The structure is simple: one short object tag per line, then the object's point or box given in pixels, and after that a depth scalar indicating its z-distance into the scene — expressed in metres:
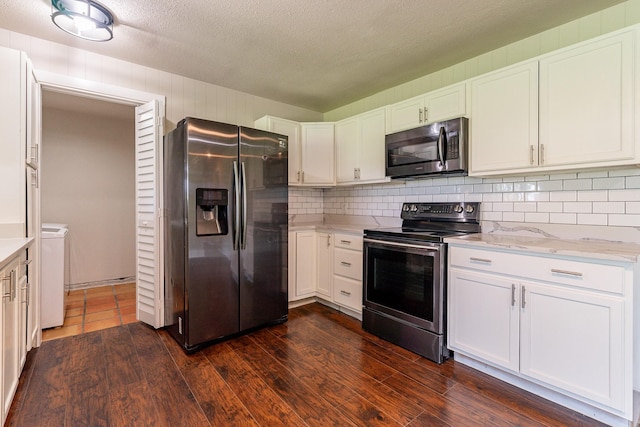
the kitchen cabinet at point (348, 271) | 2.95
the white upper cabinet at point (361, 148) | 3.04
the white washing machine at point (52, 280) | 2.74
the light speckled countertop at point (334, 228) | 3.01
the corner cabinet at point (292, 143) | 3.41
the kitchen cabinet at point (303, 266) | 3.31
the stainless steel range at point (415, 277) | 2.21
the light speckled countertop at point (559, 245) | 1.55
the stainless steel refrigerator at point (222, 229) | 2.34
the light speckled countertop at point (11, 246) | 1.44
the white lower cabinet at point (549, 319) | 1.54
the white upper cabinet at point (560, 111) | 1.71
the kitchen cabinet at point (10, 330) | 1.46
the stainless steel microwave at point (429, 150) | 2.37
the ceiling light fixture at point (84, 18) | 1.88
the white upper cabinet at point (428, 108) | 2.42
